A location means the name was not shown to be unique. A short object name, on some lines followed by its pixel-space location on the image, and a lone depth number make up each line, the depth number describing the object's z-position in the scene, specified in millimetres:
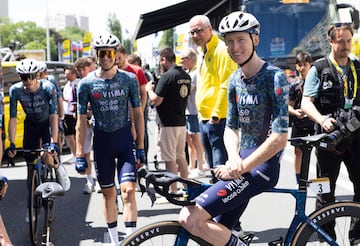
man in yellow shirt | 5559
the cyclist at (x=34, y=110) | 6043
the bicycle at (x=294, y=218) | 3203
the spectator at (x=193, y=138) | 9246
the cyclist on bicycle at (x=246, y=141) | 3246
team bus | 14067
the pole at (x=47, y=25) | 43756
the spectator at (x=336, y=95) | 4406
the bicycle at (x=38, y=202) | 5029
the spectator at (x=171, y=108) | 6996
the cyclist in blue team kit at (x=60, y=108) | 7536
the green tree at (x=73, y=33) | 152000
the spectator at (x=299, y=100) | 7367
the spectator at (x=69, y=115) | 10874
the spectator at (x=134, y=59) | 8797
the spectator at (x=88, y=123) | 7867
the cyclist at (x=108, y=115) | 4934
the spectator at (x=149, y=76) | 10819
